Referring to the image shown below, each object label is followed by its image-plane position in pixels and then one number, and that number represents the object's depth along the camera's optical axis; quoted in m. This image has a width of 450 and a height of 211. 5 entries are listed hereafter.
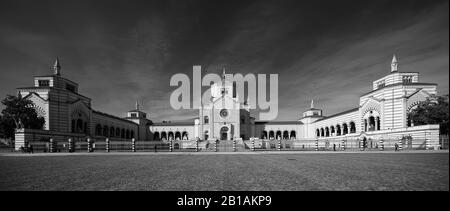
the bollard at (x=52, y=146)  27.99
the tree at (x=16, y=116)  35.78
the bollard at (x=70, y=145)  27.17
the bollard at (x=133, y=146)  27.47
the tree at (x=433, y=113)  35.56
